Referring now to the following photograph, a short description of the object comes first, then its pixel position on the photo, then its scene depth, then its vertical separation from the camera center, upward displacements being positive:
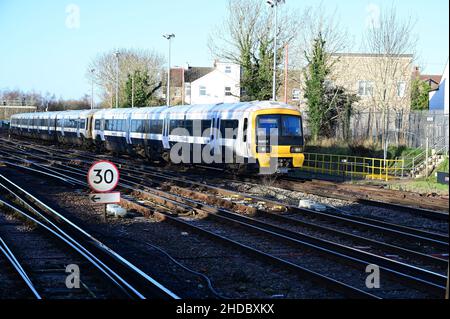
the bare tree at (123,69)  77.25 +8.87
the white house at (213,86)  75.69 +6.14
